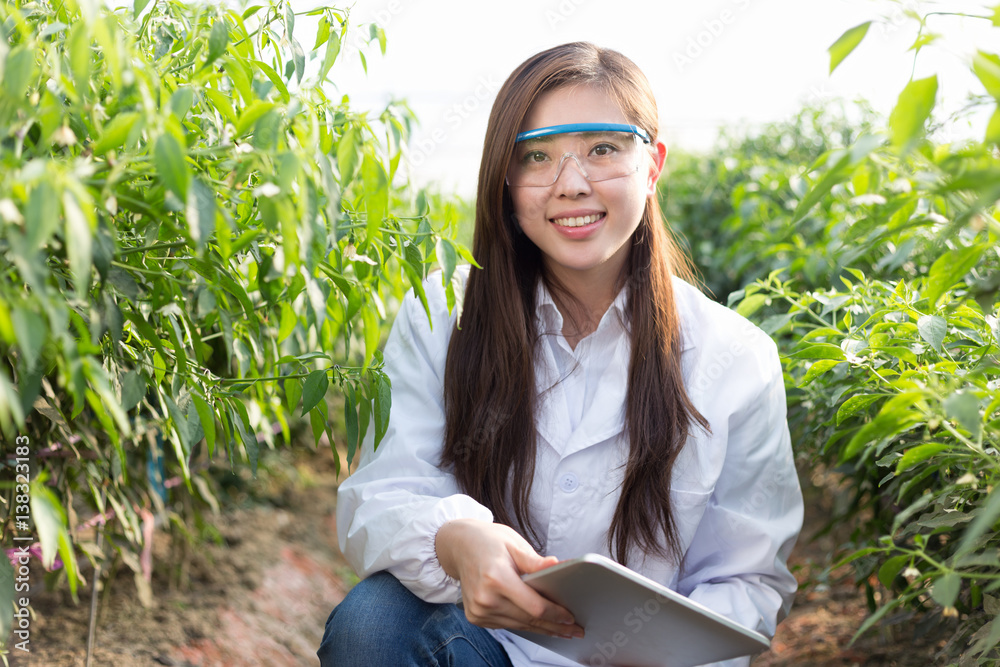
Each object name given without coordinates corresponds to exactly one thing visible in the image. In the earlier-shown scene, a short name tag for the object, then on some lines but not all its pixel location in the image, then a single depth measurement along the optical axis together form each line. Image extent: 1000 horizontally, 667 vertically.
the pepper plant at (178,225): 0.66
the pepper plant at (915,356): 0.64
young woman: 1.38
